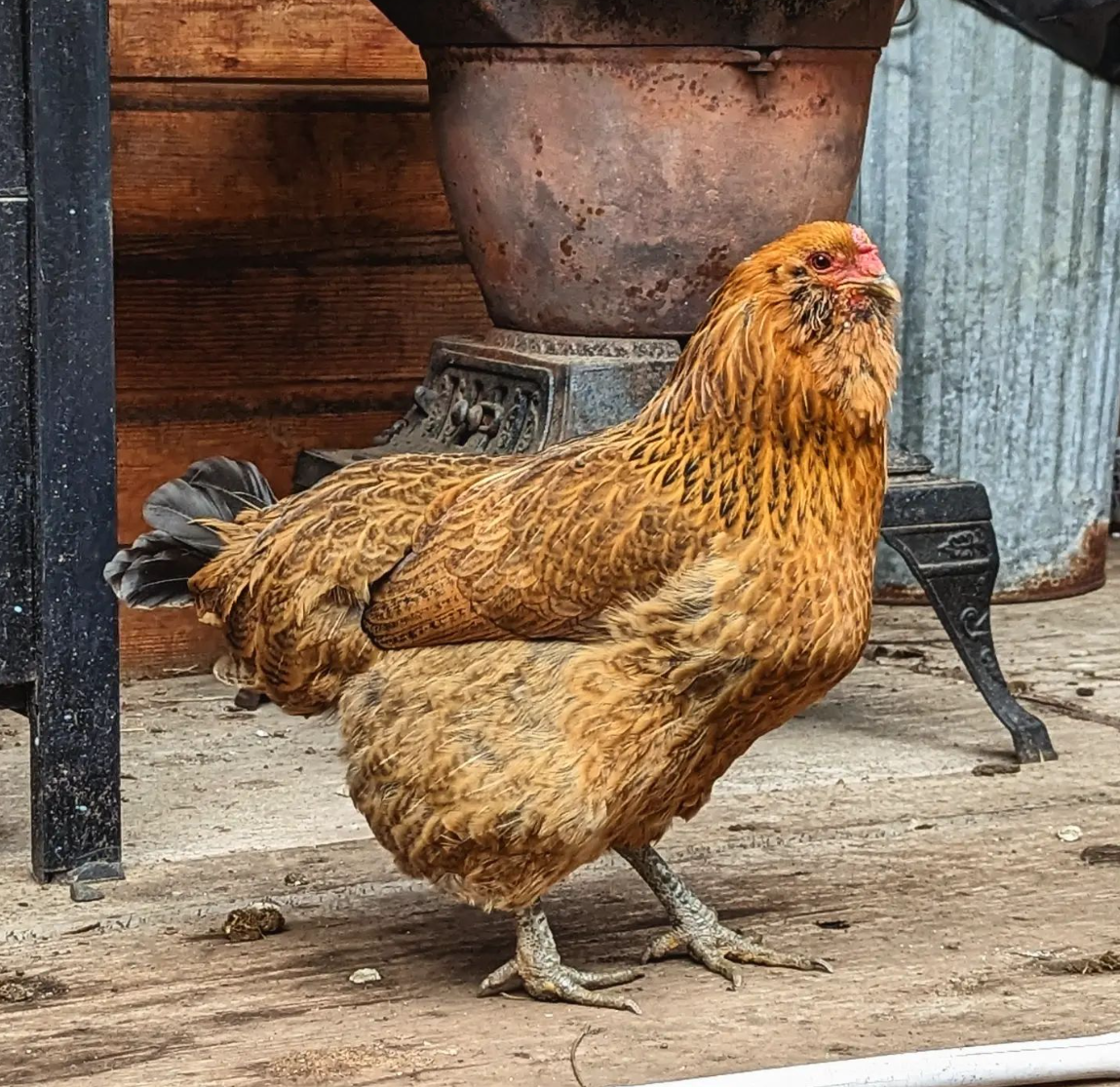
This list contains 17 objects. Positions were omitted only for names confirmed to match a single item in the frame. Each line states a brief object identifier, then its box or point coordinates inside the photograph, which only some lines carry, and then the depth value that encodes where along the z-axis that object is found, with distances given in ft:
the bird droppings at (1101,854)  11.09
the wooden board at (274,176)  14.48
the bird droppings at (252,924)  10.03
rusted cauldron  11.74
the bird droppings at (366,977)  9.52
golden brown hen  8.77
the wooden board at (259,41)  14.35
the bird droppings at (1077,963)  9.51
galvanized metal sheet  16.26
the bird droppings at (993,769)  12.82
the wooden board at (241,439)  14.73
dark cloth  15.94
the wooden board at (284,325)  14.71
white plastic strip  8.02
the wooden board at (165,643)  15.07
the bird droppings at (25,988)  9.26
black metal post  10.35
